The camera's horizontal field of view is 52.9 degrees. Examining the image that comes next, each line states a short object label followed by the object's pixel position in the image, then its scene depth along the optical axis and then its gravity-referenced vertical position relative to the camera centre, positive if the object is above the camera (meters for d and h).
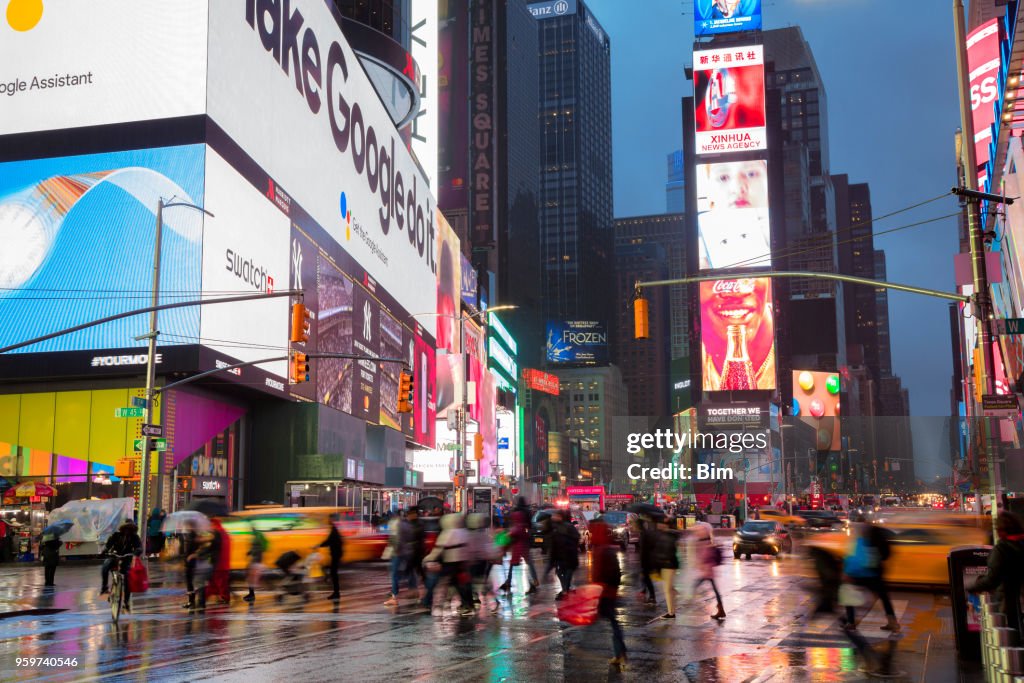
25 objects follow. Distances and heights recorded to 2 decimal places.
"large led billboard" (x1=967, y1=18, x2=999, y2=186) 57.59 +22.55
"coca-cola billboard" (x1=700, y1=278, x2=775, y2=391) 119.94 +16.65
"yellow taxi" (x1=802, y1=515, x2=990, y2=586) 21.77 -1.48
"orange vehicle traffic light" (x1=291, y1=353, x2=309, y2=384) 27.75 +3.12
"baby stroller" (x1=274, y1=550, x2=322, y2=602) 22.55 -2.08
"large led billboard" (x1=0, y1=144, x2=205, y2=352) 40.19 +9.38
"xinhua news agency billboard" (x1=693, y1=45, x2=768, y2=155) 117.44 +43.29
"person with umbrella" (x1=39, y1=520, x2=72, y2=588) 26.00 -1.58
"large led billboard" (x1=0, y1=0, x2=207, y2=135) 41.59 +17.32
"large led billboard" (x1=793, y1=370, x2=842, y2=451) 153.88 +12.33
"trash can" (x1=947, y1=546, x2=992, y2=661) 12.84 -1.53
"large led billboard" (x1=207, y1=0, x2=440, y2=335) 44.50 +18.47
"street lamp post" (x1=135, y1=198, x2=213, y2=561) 29.14 +2.75
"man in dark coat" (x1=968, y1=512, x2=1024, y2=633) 11.10 -1.05
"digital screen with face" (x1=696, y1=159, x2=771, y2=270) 119.00 +30.53
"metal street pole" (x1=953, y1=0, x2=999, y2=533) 18.72 +4.36
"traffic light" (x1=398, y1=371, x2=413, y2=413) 33.00 +2.95
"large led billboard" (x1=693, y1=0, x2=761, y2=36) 127.44 +57.01
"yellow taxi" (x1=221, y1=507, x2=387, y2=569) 25.91 -1.18
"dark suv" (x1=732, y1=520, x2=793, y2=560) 38.12 -2.35
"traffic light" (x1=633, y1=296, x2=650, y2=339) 21.28 +3.30
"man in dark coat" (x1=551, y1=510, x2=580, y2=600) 20.52 -1.41
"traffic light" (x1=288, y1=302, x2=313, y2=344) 23.06 +3.58
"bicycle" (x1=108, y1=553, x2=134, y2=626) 17.66 -1.85
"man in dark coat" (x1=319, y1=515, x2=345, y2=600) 21.13 -1.37
